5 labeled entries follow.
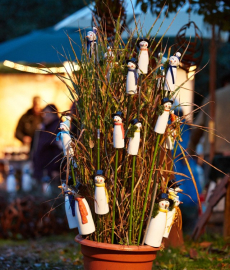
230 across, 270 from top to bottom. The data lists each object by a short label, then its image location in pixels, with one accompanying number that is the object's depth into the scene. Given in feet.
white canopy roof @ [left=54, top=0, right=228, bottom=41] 22.75
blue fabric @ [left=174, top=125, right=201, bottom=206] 21.18
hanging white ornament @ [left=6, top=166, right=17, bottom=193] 26.03
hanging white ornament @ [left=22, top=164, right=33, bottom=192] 24.86
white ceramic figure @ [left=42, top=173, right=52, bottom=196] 21.62
